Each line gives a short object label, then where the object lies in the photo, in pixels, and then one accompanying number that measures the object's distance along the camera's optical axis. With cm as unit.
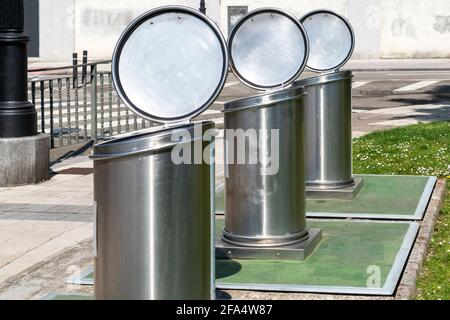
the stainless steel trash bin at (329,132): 1425
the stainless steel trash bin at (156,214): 730
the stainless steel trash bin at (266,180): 1079
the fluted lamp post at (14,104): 1610
